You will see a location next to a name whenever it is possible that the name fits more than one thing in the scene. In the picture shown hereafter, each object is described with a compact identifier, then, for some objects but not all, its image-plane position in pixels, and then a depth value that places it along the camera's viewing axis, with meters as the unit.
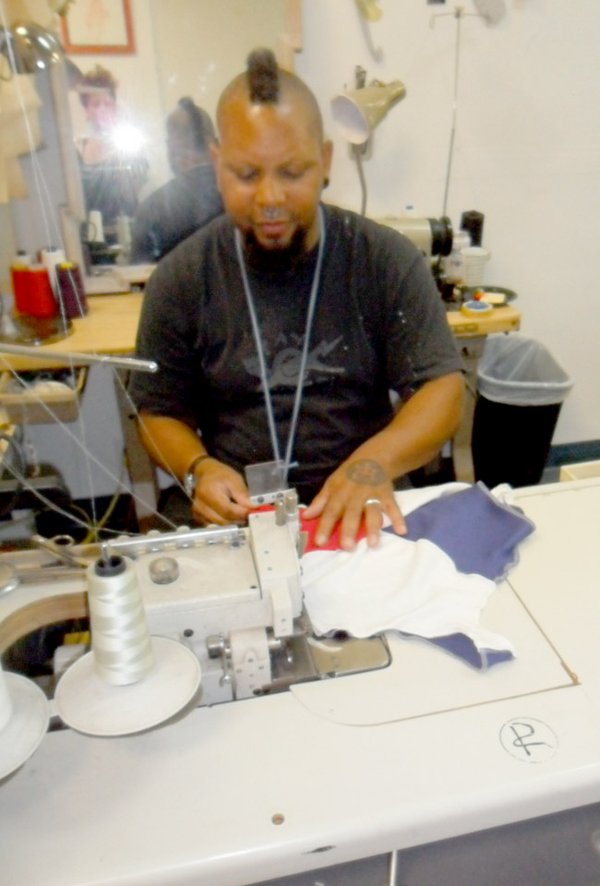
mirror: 2.08
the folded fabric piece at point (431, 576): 0.86
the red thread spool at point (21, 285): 1.94
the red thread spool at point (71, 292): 2.00
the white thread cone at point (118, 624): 0.67
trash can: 2.46
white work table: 0.65
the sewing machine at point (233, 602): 0.81
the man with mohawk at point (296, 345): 1.44
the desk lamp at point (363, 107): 2.08
